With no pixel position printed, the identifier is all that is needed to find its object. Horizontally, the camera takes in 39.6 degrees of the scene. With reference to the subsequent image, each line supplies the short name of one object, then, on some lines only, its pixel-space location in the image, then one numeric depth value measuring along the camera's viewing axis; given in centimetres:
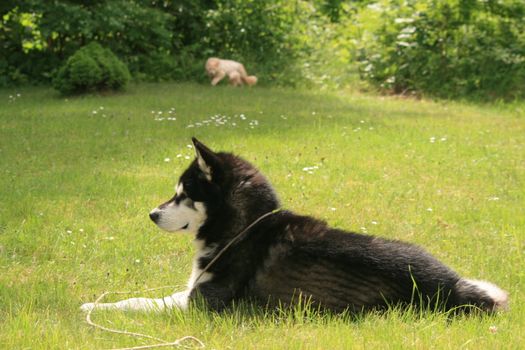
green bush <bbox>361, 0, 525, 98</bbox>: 1440
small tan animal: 1549
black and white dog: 415
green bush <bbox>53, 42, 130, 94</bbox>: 1349
